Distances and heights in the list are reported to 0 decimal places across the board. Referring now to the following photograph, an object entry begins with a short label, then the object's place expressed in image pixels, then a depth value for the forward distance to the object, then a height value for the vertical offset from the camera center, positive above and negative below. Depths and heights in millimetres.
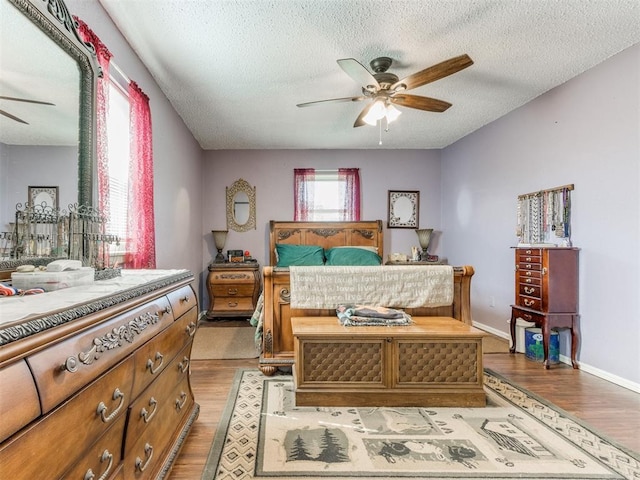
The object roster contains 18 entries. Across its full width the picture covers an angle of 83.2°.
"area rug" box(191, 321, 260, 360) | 3426 -1157
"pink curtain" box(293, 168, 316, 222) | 5695 +666
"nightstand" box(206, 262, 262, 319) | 5070 -764
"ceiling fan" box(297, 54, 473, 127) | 2519 +1185
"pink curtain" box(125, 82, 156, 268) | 2756 +374
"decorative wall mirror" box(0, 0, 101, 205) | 1254 +636
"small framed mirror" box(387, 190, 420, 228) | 5852 +465
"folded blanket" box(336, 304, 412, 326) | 2482 -563
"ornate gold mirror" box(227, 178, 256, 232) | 5695 +460
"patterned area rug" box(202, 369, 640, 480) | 1681 -1094
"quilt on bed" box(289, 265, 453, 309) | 2766 -384
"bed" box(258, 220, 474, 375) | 2850 -600
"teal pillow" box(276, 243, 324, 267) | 5094 -277
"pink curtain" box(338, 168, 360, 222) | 5738 +675
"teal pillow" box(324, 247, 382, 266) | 4941 -290
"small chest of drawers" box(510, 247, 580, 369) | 3113 -480
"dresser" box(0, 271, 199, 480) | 668 -377
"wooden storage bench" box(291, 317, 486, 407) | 2314 -851
